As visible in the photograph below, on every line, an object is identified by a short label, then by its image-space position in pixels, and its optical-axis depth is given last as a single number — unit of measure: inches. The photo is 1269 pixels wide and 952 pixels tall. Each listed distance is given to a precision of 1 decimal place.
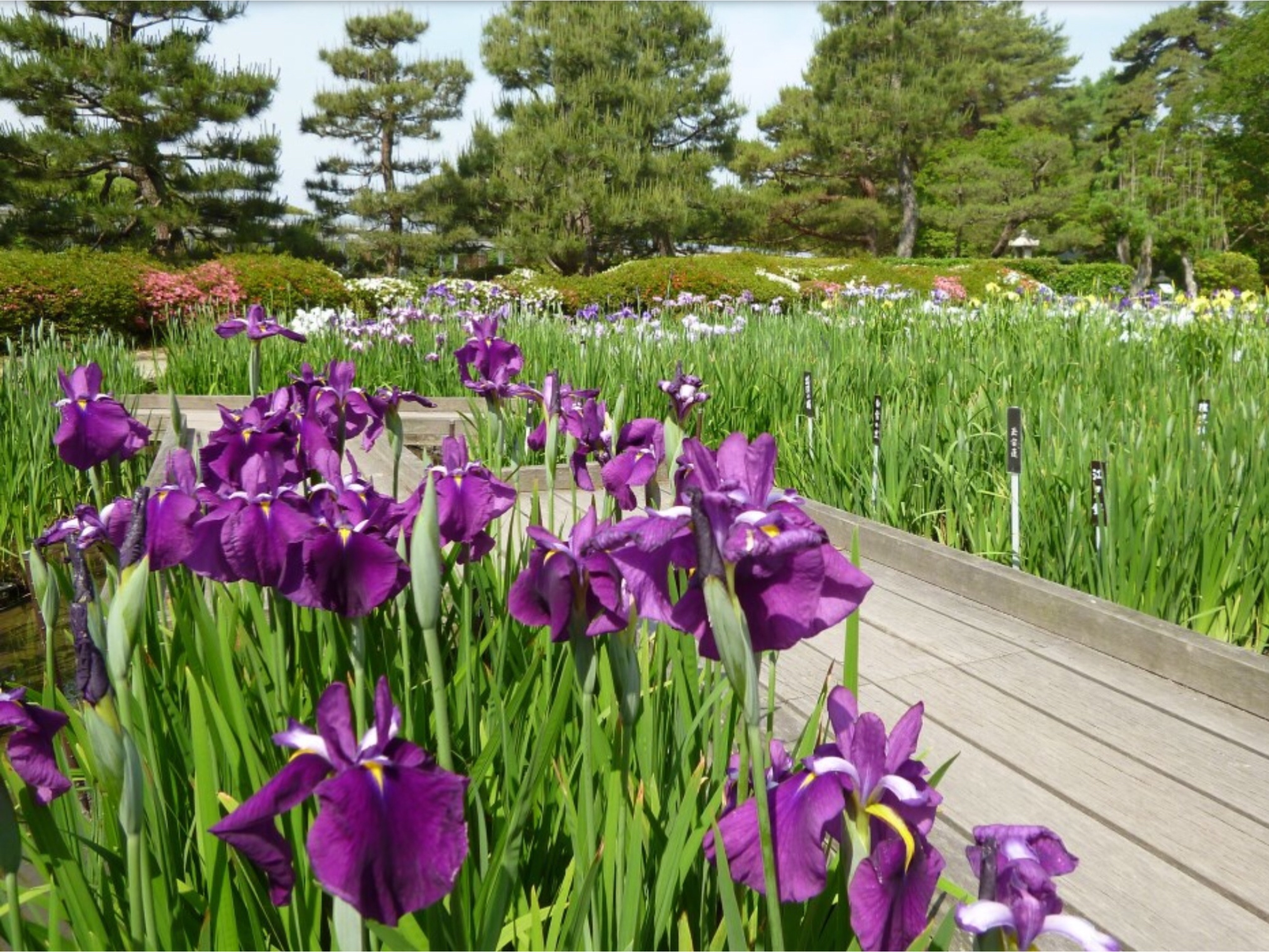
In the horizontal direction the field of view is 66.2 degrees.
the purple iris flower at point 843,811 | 33.7
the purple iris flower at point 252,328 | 122.5
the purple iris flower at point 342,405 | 83.0
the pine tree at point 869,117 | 1220.5
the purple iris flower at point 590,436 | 81.9
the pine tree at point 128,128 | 776.9
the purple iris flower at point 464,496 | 59.2
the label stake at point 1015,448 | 119.4
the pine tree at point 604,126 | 1056.8
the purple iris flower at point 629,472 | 68.1
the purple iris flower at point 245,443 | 61.9
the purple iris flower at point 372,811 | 28.2
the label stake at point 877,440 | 141.5
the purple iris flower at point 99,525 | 53.5
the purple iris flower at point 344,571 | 46.7
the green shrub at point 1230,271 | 1229.7
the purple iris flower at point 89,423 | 80.0
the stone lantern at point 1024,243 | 906.7
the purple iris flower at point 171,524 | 52.7
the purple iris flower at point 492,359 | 117.6
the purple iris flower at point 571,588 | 41.2
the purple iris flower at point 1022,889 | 28.5
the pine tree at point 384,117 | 1070.4
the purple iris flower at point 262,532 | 48.5
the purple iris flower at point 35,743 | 41.3
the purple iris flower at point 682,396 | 81.4
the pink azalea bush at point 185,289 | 496.1
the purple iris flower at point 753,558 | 32.6
